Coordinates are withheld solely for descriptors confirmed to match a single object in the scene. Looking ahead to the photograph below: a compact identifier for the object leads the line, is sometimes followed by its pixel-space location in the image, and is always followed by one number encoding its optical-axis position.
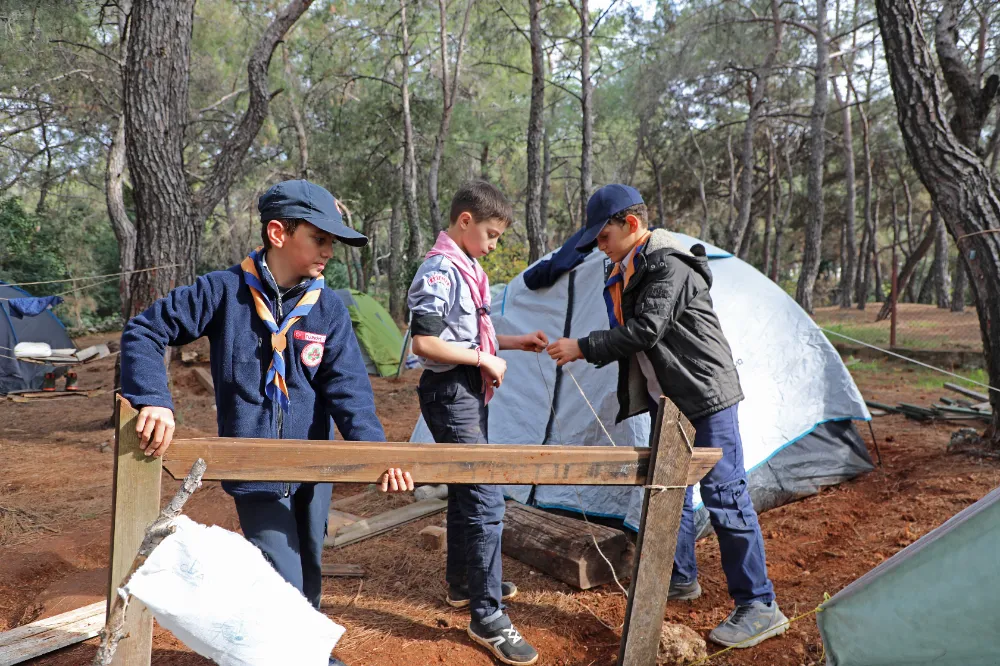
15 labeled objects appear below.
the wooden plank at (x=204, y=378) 8.27
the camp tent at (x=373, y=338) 9.88
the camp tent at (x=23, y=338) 9.02
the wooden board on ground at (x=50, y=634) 2.42
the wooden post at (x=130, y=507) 1.54
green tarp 1.53
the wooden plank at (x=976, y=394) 5.83
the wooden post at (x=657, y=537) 1.92
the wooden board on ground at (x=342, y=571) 3.31
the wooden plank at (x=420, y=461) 1.66
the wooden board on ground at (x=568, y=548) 3.19
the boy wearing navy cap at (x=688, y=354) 2.50
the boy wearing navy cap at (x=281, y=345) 1.89
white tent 4.04
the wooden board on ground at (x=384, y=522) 3.78
